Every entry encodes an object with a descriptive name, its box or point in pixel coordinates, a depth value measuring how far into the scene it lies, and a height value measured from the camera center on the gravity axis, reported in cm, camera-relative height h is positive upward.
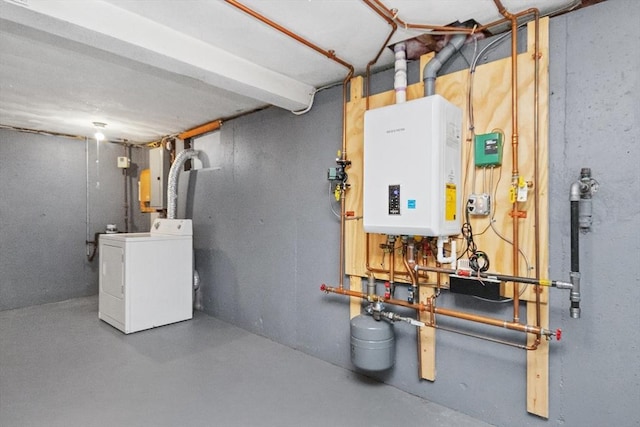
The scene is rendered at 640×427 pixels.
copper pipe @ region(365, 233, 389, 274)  242 -31
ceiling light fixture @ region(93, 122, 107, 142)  396 +102
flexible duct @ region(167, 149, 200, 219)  405 +32
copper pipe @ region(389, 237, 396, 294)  226 -35
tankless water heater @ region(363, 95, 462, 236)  177 +24
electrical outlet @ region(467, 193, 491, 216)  188 +5
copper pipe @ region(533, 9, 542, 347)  172 +36
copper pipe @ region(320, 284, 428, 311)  213 -59
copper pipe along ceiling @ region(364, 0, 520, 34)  181 +101
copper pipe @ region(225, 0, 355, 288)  175 +102
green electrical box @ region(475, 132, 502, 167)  183 +35
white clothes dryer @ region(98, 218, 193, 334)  338 -69
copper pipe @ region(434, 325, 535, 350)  173 -69
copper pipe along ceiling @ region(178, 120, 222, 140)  385 +98
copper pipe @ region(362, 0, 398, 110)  169 +102
